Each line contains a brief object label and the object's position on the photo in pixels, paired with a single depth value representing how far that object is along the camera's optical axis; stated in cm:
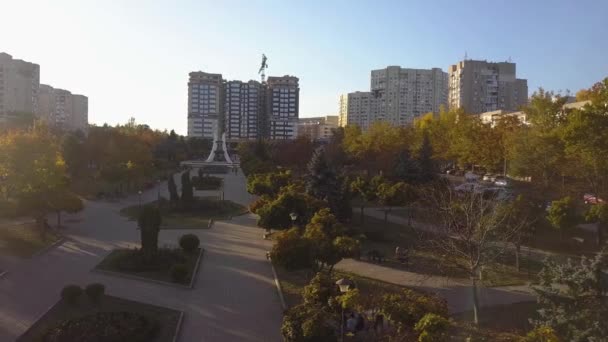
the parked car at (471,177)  3861
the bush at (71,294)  1227
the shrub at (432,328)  810
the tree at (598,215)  1834
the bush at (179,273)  1427
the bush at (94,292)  1232
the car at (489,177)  4027
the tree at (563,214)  1880
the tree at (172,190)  2944
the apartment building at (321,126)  14125
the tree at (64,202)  2036
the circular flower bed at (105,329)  995
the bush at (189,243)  1756
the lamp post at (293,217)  1875
